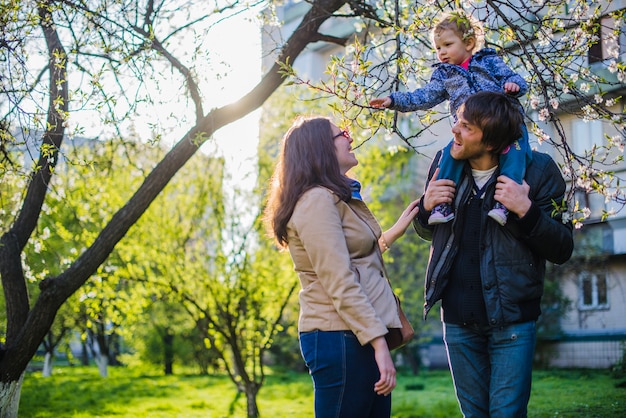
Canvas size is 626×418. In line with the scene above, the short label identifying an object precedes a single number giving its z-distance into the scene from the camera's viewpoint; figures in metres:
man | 3.01
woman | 2.90
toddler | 3.67
